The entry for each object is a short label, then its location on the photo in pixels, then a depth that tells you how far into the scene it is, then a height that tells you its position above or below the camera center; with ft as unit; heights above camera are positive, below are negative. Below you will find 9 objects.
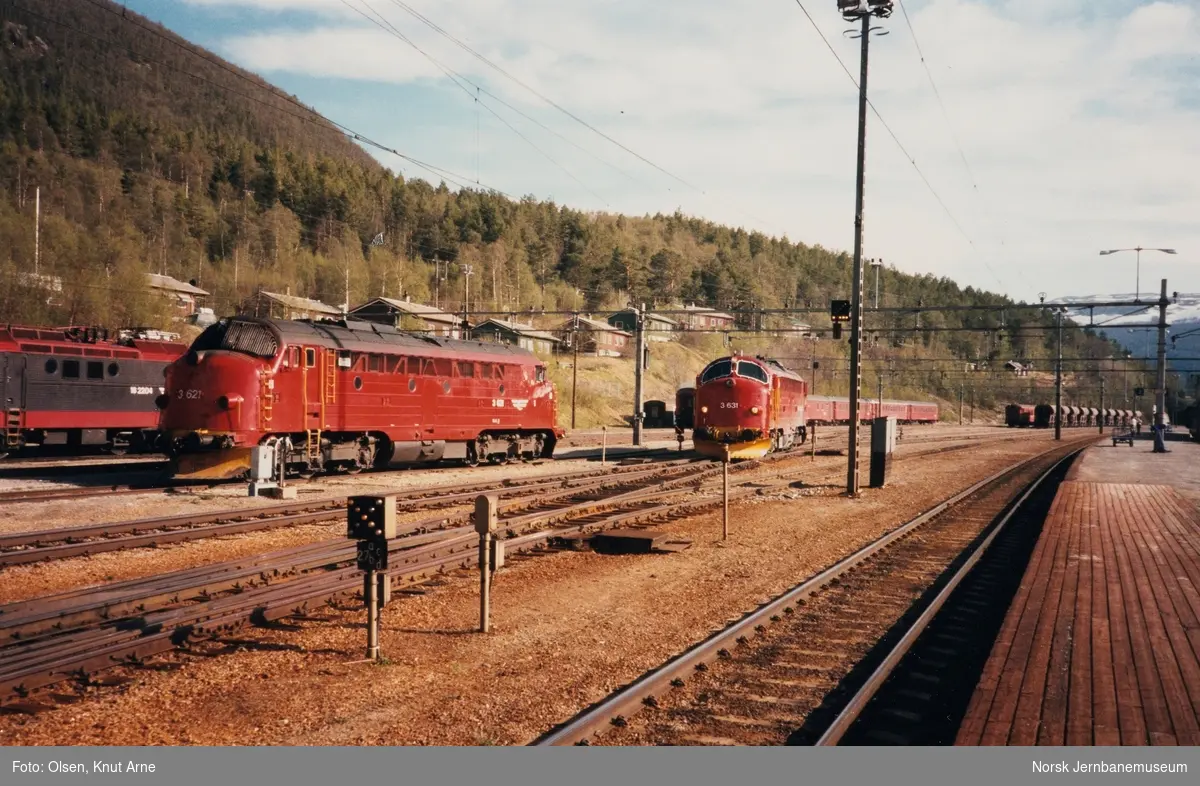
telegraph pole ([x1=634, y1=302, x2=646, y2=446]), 147.33 +4.99
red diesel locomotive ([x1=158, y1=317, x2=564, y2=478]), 68.33 -0.41
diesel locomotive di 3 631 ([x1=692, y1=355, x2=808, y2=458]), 106.11 -0.89
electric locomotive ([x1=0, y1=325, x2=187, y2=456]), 89.92 +0.13
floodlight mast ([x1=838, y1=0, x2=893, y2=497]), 79.30 +16.92
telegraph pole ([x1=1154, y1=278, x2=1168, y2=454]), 138.82 +5.27
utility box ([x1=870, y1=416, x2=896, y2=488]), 89.04 -4.75
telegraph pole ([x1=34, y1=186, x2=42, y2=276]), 214.81 +39.52
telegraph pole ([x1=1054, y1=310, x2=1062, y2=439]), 217.48 -0.04
